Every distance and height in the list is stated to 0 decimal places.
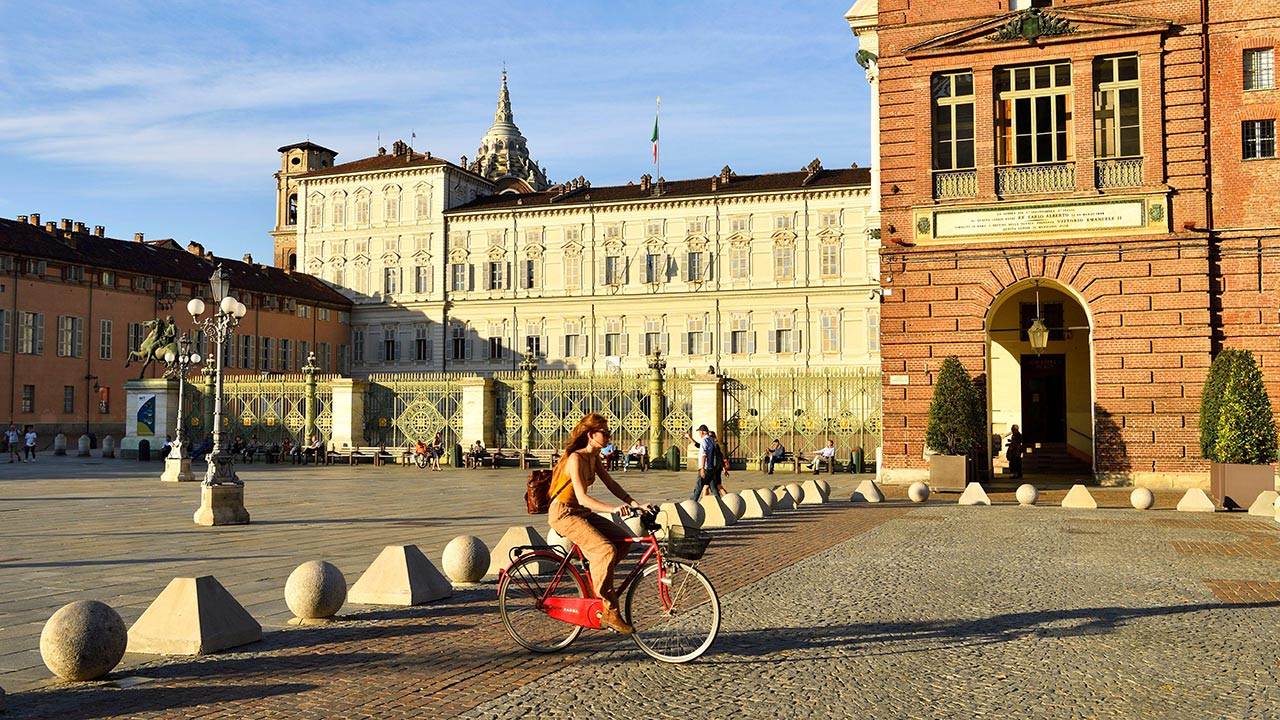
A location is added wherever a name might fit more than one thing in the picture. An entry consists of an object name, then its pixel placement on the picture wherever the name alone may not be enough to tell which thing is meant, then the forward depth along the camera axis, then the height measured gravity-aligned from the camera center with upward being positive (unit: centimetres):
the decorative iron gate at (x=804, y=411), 3084 +6
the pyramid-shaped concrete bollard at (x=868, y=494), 2011 -146
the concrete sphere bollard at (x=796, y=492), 1909 -137
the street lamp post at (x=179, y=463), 2597 -117
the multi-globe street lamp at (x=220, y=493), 1575 -115
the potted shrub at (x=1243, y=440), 1812 -44
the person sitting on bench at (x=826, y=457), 3022 -119
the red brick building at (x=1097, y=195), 2216 +449
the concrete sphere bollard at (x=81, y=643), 640 -133
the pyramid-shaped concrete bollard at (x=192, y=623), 728 -140
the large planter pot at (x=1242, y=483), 1803 -113
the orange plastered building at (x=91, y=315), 4925 +478
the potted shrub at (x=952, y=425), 2164 -23
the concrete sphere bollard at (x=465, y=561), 1016 -136
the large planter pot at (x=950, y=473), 2150 -116
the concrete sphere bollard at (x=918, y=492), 2006 -144
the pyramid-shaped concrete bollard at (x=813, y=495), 1980 -146
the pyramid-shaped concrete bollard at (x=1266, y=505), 1695 -140
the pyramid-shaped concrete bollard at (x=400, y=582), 920 -142
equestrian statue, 3844 +242
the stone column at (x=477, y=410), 3534 +10
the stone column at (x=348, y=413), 3691 +0
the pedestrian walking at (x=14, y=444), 3769 -107
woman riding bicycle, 725 -67
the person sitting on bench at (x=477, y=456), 3484 -135
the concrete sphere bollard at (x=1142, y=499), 1842 -142
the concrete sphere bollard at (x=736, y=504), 1600 -131
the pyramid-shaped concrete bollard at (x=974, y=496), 1958 -146
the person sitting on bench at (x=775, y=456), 3068 -119
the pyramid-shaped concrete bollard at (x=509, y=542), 1071 -125
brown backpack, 764 -56
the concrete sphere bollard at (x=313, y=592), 822 -133
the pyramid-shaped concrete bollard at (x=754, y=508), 1695 -145
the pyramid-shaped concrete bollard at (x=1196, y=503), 1798 -145
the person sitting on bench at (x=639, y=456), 3238 -125
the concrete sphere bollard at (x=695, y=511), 1424 -126
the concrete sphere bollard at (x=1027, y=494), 1958 -143
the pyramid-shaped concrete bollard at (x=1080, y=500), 1889 -147
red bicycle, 711 -123
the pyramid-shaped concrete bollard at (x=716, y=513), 1546 -141
